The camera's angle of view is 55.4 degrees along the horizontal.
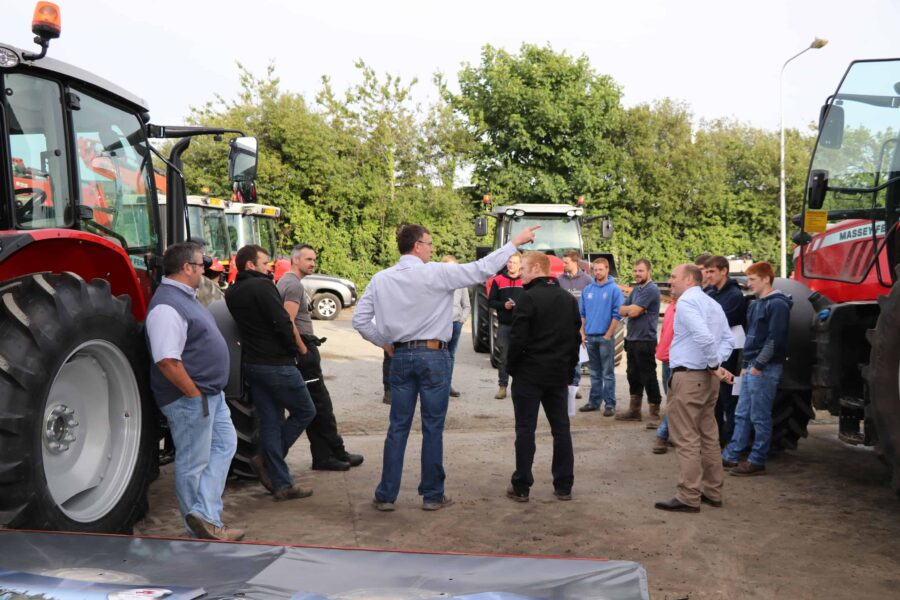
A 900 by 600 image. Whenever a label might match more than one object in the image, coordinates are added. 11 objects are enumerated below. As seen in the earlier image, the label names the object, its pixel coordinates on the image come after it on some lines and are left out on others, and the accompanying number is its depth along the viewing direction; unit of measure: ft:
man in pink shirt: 23.20
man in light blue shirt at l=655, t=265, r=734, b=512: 17.71
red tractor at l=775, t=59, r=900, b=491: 17.81
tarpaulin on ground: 6.12
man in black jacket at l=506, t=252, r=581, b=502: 18.65
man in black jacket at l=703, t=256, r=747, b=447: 21.81
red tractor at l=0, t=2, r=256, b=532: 11.48
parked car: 64.64
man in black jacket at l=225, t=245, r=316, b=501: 17.90
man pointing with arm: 17.83
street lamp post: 78.38
